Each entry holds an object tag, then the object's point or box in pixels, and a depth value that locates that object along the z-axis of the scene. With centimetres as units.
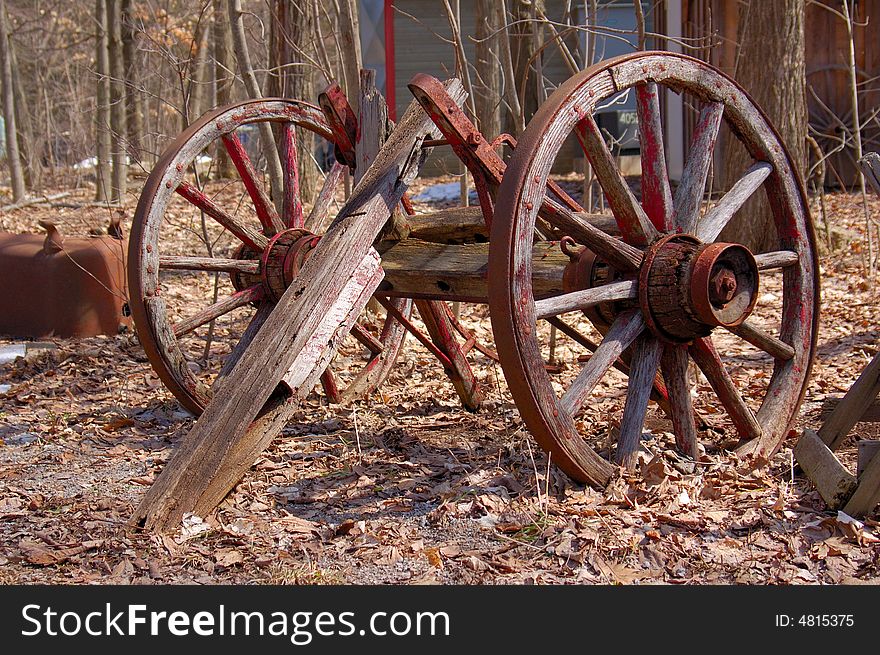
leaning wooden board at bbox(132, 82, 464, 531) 327
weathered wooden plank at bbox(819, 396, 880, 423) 406
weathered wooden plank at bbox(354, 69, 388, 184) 426
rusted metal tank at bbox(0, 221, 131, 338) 689
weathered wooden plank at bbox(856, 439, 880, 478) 350
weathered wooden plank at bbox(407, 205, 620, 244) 448
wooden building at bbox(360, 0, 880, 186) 1226
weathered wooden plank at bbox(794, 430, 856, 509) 347
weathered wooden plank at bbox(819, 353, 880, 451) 400
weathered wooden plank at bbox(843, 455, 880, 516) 338
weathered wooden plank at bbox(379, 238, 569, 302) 414
